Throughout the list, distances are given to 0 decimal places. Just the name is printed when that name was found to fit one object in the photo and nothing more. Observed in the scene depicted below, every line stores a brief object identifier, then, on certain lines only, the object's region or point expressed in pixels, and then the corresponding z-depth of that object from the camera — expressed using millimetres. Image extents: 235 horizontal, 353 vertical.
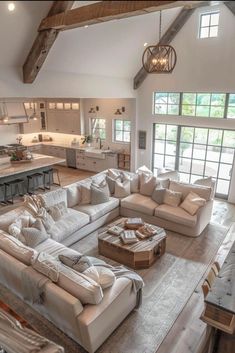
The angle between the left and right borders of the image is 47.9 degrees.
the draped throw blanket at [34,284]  3230
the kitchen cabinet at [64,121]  10648
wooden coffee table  4520
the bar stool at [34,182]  8273
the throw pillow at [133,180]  6805
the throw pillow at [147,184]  6486
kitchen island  7477
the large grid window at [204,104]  7266
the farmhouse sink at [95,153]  10008
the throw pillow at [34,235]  4344
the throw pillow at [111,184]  6695
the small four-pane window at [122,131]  9812
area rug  3277
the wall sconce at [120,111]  9658
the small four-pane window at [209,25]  6855
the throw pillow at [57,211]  5250
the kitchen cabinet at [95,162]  9883
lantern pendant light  4602
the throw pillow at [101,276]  3273
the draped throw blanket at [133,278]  3547
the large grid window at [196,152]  7484
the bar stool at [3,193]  7504
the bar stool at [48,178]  8766
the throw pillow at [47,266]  3242
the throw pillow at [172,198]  5961
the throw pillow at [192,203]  5539
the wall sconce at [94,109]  10250
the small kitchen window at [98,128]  10428
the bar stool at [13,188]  7633
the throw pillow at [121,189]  6570
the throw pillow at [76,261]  3454
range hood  9443
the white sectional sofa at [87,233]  3012
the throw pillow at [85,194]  6113
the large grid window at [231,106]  7035
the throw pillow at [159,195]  6117
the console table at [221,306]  2539
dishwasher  10910
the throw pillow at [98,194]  6051
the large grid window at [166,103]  8112
